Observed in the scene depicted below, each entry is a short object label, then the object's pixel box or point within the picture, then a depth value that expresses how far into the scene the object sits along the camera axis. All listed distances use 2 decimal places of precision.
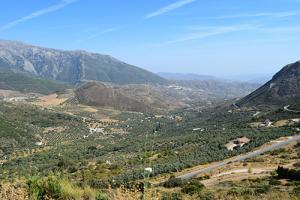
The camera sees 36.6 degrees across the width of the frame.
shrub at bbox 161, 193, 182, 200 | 14.74
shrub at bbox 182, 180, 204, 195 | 22.61
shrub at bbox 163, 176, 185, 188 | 28.95
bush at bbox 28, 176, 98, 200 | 11.65
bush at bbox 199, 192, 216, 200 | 16.65
